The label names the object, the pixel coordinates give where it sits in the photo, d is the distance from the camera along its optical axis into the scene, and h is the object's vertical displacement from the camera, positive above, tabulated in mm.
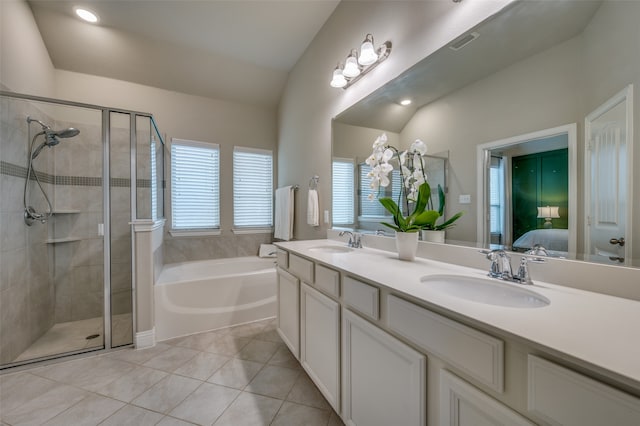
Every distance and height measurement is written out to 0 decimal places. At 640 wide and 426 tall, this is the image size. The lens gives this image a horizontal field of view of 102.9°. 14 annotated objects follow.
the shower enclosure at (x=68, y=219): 1927 -61
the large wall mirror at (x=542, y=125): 799 +347
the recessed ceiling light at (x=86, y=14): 2311 +1830
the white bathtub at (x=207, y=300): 2291 -856
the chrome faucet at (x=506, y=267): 927 -211
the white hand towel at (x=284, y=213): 3137 -12
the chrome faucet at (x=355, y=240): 1906 -215
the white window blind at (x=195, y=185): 3191 +353
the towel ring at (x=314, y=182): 2641 +322
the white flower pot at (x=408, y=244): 1375 -173
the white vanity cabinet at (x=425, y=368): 491 -433
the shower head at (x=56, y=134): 2188 +675
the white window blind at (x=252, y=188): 3543 +349
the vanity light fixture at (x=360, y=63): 1761 +1104
